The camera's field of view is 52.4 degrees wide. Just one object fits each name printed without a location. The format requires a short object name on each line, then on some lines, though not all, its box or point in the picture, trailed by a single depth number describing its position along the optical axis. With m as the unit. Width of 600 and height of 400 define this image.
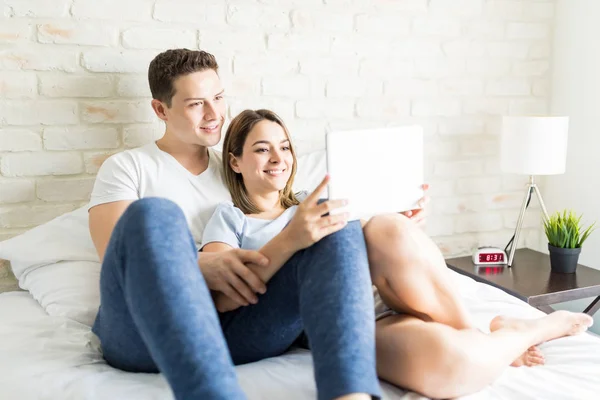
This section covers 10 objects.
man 0.86
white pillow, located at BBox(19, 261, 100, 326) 1.44
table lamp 2.04
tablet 1.13
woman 1.07
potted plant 2.05
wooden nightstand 1.92
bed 1.09
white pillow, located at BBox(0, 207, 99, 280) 1.62
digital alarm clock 2.21
